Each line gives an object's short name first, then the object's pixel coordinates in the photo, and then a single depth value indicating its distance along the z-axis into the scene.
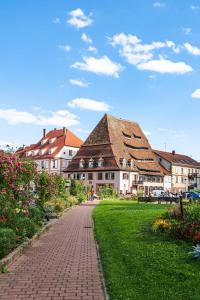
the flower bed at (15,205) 8.55
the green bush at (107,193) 43.86
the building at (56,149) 60.32
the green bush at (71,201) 27.16
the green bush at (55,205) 18.64
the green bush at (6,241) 7.63
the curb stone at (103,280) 5.51
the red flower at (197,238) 8.21
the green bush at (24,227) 9.93
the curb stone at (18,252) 7.26
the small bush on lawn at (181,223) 9.22
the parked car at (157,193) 44.63
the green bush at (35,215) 13.21
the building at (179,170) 62.83
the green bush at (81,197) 34.06
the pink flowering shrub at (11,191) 9.58
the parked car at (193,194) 36.47
